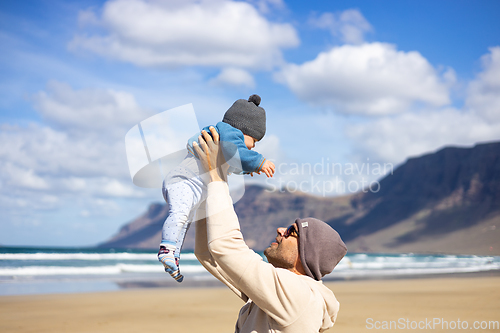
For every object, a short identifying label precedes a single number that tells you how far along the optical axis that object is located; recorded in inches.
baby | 91.4
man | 74.9
